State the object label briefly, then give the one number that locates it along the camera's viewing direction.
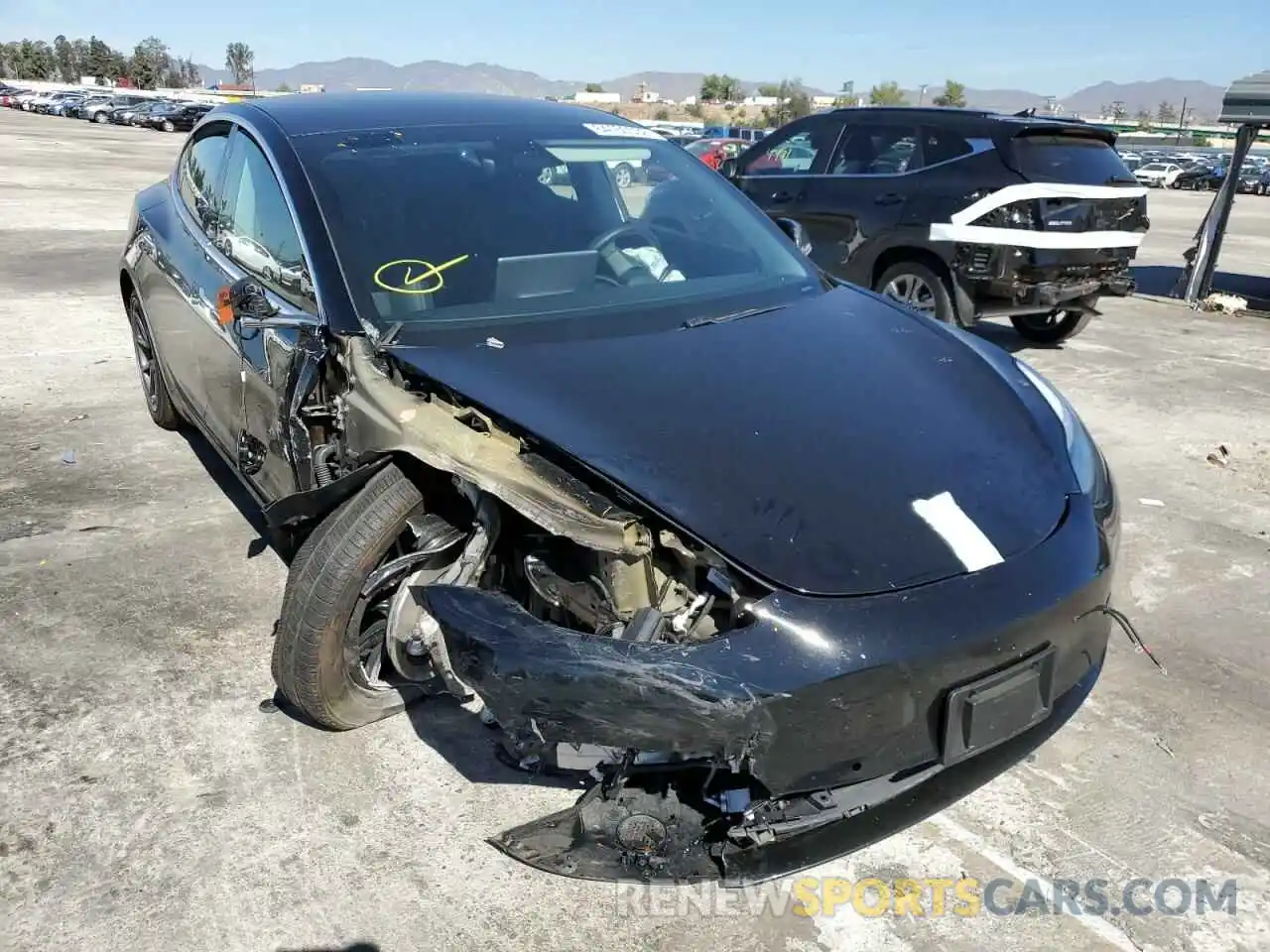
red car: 18.77
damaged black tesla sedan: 2.07
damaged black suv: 6.90
